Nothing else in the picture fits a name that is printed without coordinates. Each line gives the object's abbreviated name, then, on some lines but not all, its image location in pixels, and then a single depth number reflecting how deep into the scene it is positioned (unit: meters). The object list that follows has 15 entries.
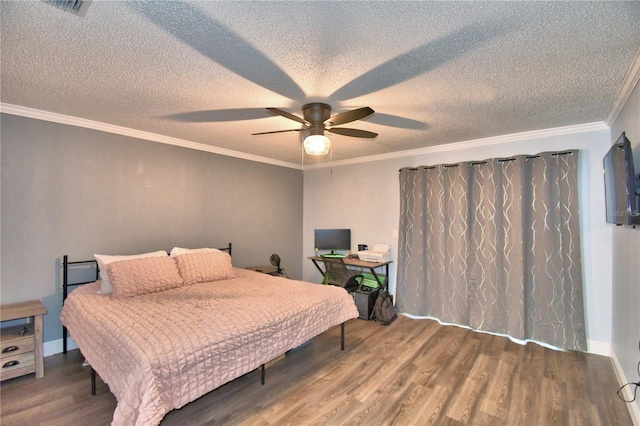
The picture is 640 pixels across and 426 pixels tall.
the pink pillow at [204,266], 3.26
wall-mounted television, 1.82
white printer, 4.30
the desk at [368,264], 4.07
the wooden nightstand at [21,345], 2.38
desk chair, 4.09
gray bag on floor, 3.89
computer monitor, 4.92
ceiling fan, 2.37
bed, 1.65
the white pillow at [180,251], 3.48
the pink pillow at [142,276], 2.71
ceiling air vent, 1.32
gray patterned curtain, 3.12
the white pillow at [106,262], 2.78
